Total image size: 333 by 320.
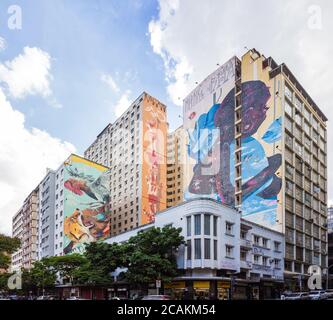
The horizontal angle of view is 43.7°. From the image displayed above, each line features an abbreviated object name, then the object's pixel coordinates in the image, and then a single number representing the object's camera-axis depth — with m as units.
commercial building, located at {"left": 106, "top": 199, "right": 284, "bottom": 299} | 28.06
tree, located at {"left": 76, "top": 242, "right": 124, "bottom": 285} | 28.34
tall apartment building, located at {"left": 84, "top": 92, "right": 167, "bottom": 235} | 65.75
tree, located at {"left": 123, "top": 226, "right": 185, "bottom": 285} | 26.59
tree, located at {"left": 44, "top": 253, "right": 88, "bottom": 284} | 37.16
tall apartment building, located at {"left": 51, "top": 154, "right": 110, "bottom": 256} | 54.53
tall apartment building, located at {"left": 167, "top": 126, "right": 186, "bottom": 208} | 77.06
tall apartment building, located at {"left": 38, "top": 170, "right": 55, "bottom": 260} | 60.16
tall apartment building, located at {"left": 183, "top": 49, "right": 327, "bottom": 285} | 40.25
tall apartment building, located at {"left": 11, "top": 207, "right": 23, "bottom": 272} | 81.12
